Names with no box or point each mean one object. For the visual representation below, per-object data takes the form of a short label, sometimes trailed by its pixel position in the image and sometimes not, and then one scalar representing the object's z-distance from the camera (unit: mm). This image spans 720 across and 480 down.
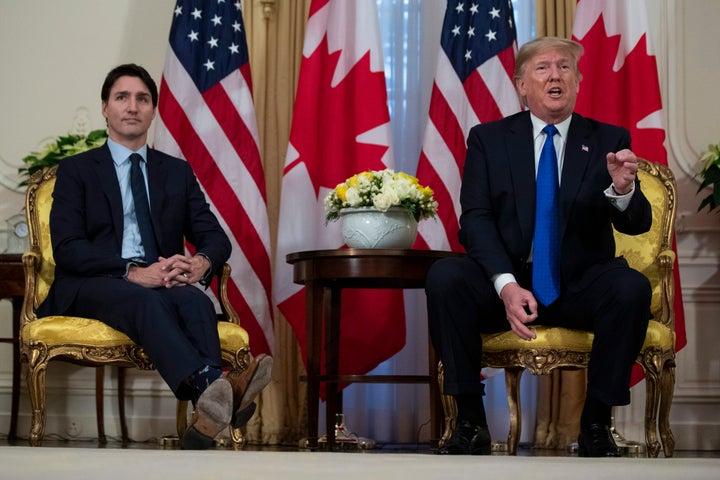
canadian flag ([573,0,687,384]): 4727
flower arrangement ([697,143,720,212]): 4688
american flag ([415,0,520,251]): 4887
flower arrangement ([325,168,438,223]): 4195
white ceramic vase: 4258
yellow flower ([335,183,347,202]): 4316
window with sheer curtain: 5148
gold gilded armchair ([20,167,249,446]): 3623
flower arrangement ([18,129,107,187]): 4926
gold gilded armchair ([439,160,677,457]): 3402
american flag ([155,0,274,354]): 4898
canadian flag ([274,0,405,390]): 4844
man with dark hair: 3246
